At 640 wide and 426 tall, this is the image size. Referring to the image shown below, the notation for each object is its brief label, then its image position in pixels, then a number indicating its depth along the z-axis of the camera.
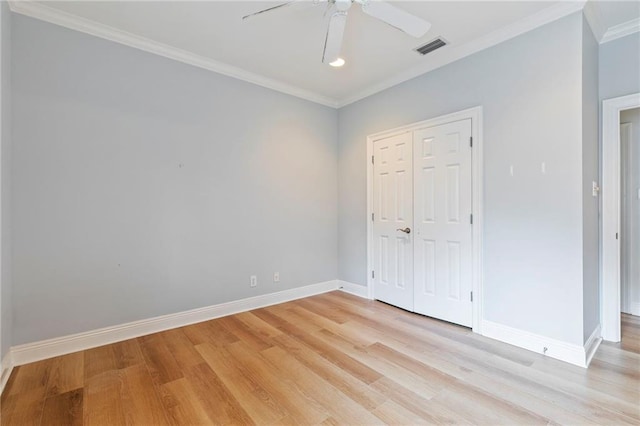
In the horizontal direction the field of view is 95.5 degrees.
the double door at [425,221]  2.90
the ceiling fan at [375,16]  1.91
